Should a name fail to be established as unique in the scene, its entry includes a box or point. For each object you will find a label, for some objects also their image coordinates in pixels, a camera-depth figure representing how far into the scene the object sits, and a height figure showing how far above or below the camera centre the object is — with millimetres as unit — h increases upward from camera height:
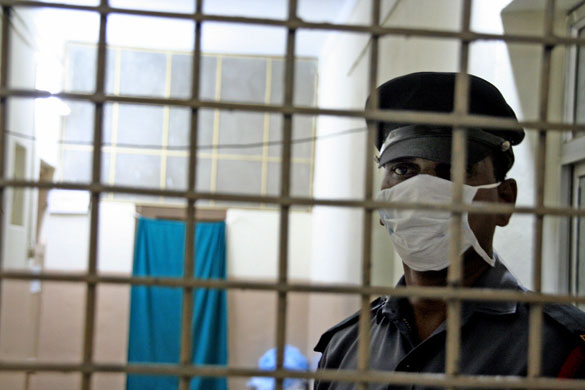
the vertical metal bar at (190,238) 572 -38
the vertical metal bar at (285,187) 579 +14
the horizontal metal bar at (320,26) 576 +168
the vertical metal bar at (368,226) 577 -21
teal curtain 5742 -1014
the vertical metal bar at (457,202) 579 +6
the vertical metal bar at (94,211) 571 -16
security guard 1023 -79
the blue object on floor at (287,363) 5227 -1450
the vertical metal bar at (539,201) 590 +10
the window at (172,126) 5965 +697
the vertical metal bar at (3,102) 564 +82
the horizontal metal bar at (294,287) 550 -77
